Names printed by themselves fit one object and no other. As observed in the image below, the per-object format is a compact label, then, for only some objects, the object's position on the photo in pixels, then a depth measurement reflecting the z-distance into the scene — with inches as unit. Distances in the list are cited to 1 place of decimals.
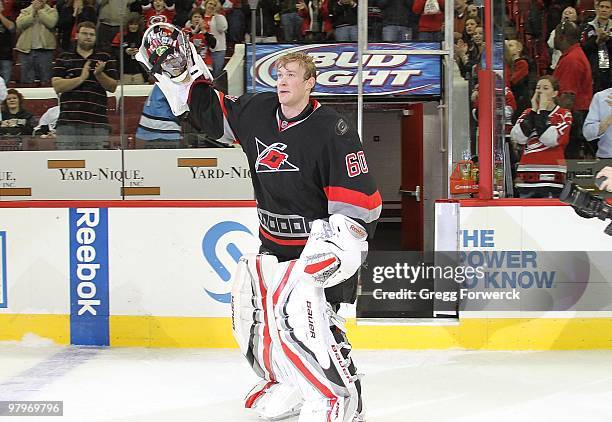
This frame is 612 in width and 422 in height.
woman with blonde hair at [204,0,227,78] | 441.3
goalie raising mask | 261.4
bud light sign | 463.8
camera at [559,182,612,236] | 268.4
